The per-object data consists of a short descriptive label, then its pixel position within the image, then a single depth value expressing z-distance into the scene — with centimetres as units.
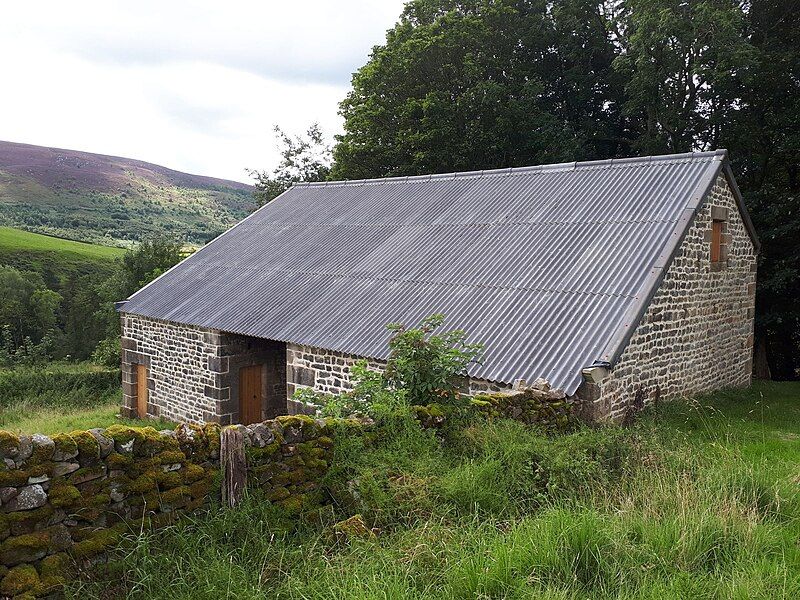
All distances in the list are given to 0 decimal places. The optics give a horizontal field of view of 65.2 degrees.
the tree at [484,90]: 2288
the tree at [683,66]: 1672
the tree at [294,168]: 2984
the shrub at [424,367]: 685
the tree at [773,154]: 1636
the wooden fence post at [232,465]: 489
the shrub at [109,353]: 2480
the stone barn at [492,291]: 912
